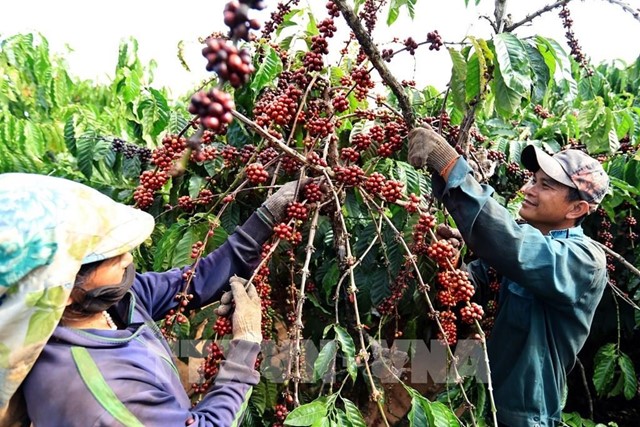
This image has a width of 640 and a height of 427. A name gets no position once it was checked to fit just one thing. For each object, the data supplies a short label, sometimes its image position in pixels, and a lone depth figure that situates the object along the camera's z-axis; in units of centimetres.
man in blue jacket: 180
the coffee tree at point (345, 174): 178
